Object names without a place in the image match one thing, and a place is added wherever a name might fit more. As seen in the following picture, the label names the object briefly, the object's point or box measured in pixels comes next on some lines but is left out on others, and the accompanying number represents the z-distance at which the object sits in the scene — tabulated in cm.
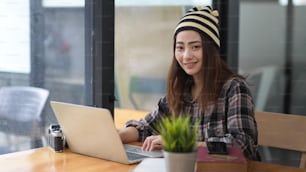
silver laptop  218
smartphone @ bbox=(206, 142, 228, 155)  205
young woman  245
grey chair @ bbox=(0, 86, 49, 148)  269
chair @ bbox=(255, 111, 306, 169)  259
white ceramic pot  196
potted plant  194
